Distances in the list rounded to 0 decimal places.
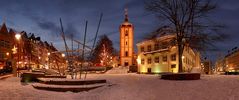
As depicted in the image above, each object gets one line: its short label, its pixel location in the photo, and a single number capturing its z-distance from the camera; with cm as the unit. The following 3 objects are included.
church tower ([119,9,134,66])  5225
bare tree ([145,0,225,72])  1822
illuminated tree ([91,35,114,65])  5129
